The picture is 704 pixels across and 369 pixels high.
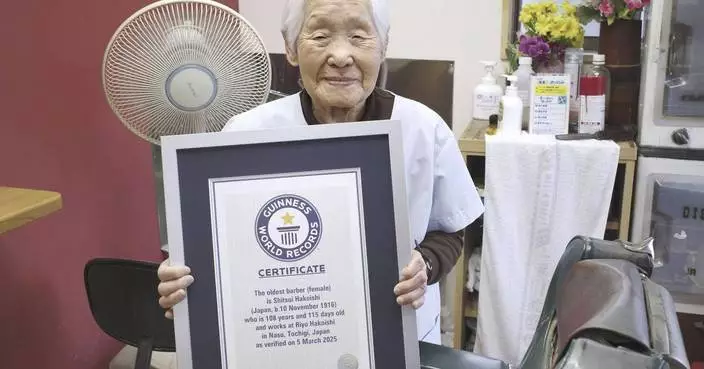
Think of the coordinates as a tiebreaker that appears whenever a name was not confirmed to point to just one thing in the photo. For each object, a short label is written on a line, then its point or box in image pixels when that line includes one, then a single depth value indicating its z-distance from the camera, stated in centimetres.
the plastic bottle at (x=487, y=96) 236
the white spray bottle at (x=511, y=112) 205
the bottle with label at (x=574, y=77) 211
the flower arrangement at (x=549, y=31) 206
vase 208
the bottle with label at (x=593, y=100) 201
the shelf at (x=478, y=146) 195
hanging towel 196
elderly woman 110
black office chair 146
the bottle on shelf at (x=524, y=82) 218
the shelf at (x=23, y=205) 111
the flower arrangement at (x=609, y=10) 197
